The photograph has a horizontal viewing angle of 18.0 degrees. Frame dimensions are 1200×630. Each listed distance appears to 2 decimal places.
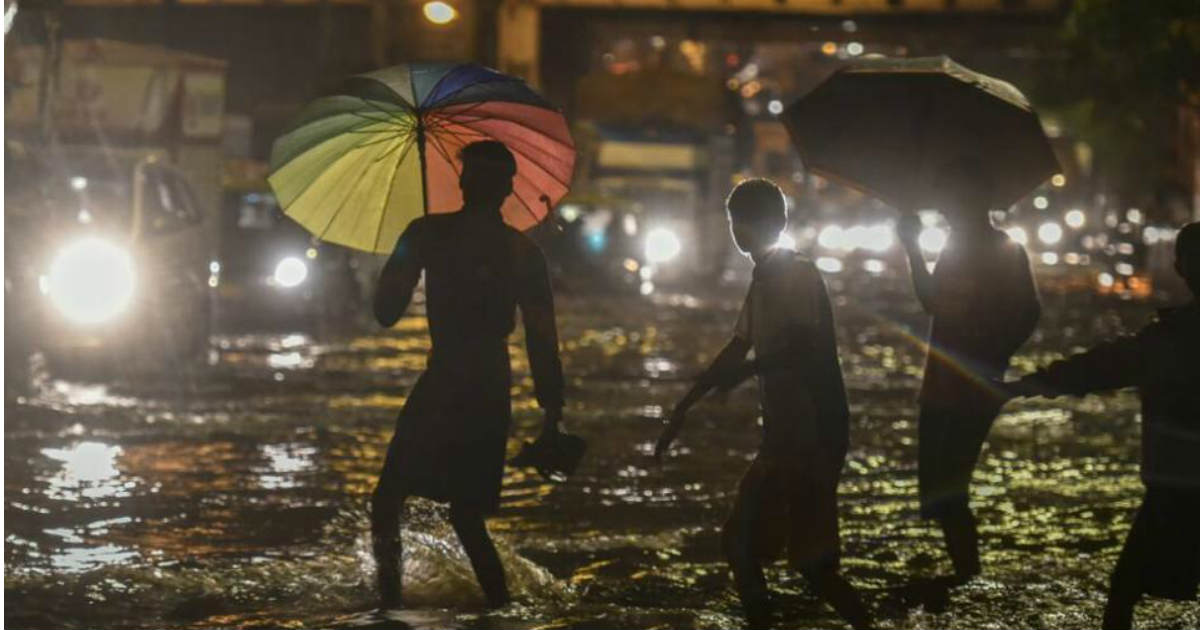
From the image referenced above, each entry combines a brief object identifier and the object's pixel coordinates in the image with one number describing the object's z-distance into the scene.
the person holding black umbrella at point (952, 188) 15.21
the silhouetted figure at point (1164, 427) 12.00
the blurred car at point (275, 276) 50.54
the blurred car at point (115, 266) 34.04
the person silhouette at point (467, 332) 13.56
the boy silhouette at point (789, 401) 13.19
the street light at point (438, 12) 84.98
